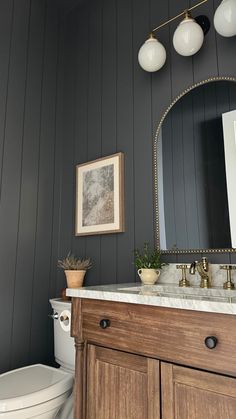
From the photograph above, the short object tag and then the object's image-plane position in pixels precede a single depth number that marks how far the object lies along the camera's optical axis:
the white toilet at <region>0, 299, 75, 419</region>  1.22
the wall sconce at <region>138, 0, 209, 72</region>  1.49
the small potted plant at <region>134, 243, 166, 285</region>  1.45
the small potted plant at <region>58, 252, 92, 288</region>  1.85
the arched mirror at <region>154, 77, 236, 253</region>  1.39
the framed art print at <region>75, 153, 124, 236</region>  1.81
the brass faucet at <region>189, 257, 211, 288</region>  1.32
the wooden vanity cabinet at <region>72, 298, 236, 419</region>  0.83
